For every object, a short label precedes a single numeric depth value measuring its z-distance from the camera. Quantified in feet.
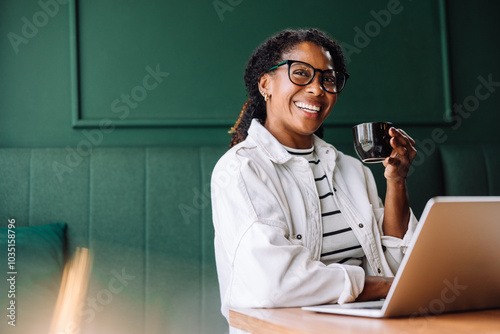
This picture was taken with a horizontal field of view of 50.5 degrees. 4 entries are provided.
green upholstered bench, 5.88
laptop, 2.45
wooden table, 2.44
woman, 3.65
